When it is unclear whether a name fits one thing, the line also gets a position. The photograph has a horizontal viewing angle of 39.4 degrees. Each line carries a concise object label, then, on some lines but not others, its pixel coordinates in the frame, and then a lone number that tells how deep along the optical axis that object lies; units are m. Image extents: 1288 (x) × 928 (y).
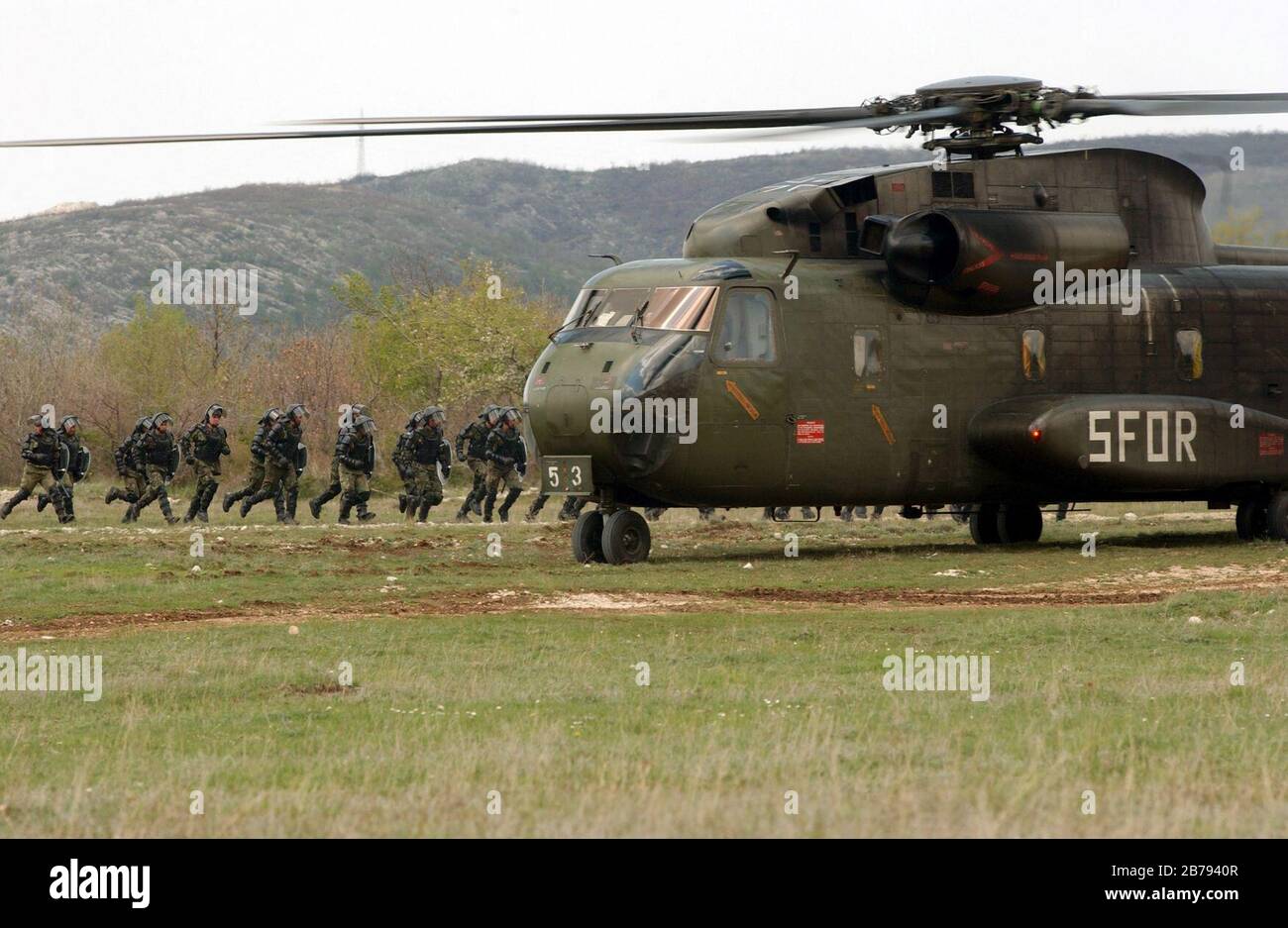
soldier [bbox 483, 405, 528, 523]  31.83
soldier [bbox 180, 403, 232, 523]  30.58
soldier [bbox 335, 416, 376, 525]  29.59
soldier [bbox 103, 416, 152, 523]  30.61
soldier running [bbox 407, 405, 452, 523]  31.02
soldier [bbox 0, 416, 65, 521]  29.17
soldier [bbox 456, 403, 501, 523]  32.19
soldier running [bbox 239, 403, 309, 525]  29.69
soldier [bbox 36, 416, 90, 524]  30.31
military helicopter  20.25
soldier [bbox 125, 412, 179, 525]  30.28
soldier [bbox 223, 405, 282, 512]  30.02
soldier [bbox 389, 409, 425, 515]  31.25
